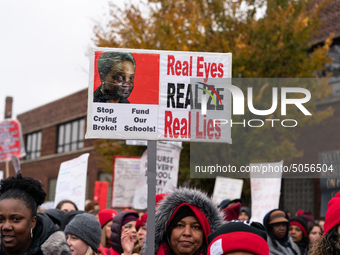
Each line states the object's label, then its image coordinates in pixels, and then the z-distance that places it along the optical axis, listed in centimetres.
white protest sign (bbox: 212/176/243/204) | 927
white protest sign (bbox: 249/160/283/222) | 714
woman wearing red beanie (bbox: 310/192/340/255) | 249
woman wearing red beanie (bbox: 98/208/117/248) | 595
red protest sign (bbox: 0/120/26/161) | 1045
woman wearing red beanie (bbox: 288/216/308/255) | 686
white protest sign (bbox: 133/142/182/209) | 717
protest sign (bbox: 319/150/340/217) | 467
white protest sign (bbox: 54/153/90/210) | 676
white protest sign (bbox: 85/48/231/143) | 358
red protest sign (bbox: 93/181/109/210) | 1020
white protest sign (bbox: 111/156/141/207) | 866
